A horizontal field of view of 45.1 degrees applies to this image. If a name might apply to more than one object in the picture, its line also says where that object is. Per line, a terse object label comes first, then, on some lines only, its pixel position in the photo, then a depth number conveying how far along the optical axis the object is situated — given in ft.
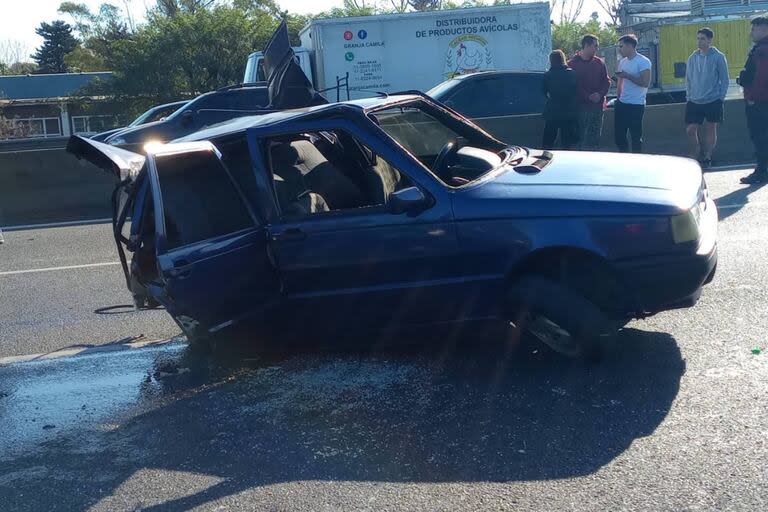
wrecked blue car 16.35
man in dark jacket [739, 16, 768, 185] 35.17
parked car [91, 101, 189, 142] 50.84
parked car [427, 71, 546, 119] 45.68
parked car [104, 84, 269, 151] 41.60
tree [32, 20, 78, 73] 254.47
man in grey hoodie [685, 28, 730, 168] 39.19
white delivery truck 65.57
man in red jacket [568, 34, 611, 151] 37.96
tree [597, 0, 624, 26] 212.64
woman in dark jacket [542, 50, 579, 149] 36.60
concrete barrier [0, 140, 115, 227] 43.47
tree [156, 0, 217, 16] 190.29
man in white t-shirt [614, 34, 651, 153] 38.58
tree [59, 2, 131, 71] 211.41
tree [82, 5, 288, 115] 126.31
